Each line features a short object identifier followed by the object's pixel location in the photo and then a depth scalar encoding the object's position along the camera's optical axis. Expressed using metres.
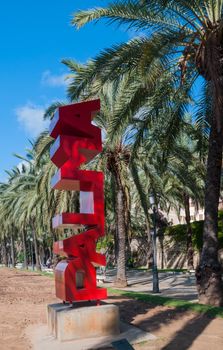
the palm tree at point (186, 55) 10.33
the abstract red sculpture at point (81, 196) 8.65
